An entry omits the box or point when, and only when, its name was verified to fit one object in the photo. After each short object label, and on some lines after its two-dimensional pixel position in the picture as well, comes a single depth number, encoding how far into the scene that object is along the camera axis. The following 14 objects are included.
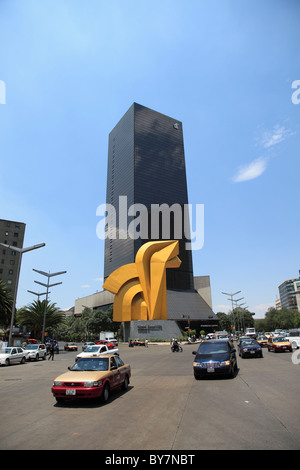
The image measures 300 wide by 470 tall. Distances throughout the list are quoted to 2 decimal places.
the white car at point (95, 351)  21.38
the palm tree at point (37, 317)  56.16
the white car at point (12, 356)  24.39
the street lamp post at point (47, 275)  42.68
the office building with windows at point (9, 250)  86.00
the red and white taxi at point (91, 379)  8.31
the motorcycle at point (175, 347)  33.00
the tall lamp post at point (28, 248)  31.61
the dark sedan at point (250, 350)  21.61
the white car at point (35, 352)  28.64
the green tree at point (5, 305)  35.88
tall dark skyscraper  98.31
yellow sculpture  66.31
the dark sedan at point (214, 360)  12.28
